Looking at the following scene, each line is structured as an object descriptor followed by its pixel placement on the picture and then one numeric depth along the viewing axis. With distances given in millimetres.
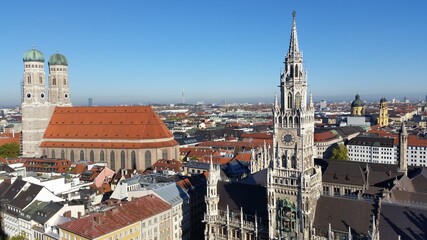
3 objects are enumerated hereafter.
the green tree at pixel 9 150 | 159875
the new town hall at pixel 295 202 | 54219
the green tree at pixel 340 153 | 138625
